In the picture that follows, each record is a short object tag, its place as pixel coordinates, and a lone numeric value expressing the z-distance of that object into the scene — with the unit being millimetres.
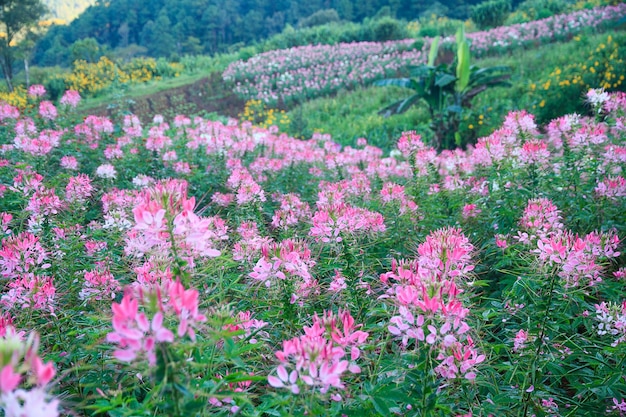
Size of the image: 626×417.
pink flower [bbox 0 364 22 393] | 600
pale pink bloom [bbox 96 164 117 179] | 3184
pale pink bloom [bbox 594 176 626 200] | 2361
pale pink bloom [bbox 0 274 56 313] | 1499
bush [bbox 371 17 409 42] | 18875
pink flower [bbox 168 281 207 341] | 800
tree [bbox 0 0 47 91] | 16391
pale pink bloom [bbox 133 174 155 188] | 3126
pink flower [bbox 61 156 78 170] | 3432
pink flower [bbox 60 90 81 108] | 4824
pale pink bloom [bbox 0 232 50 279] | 1654
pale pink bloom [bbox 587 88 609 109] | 3164
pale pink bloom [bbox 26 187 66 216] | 2293
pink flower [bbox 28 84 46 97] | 5000
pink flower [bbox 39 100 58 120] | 4422
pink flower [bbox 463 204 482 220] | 2721
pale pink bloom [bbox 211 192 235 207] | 2908
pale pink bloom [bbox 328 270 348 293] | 1641
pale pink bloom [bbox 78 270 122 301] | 1721
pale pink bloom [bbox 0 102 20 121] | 4308
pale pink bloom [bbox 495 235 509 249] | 2156
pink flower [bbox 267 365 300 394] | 897
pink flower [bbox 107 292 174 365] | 754
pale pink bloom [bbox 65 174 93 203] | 2543
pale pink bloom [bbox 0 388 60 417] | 622
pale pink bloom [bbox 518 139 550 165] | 2590
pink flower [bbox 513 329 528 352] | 1477
